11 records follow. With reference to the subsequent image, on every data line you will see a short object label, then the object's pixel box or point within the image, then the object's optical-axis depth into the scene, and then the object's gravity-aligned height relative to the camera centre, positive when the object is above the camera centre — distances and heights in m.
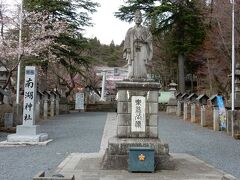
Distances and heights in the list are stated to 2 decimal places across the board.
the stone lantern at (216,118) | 20.52 -0.95
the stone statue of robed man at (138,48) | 10.45 +1.46
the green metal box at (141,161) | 8.84 -1.43
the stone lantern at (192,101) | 25.83 -0.04
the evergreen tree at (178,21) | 33.31 +7.16
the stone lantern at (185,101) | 28.12 -0.08
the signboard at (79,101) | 36.94 -0.11
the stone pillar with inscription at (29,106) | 15.21 -0.26
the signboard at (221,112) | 19.87 -0.61
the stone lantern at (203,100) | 23.27 +0.04
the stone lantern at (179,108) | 31.66 -0.63
